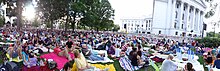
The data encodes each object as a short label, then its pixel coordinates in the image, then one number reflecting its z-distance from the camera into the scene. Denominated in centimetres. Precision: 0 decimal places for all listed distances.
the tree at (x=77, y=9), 1634
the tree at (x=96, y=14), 1730
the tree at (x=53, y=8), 1703
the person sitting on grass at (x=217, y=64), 417
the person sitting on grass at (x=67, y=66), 272
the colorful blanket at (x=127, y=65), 418
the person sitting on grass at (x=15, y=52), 447
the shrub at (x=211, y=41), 1488
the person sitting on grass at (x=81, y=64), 325
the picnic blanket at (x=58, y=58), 429
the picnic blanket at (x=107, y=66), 370
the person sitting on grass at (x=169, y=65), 379
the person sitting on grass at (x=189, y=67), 306
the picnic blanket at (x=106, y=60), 550
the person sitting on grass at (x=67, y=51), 462
